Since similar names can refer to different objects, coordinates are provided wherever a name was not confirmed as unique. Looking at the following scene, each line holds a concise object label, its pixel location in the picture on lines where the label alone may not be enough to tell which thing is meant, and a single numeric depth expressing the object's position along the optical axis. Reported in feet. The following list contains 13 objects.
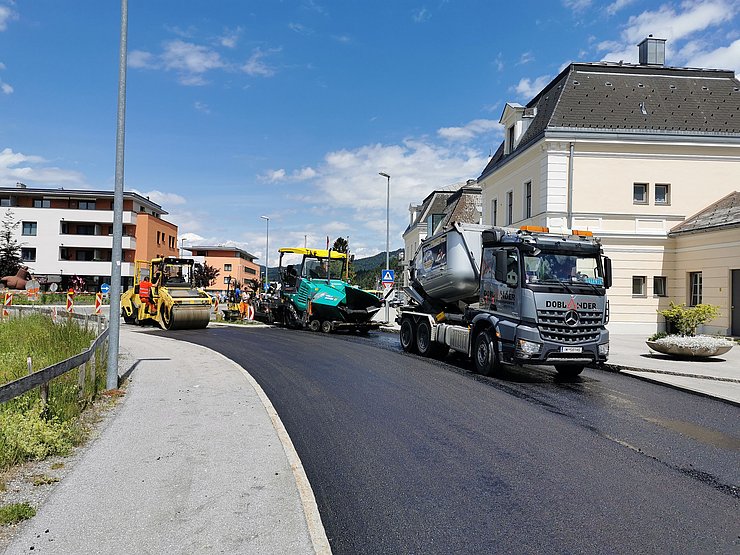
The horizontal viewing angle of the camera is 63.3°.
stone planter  48.03
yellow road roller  78.18
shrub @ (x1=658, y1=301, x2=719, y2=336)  52.31
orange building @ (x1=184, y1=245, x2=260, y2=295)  338.95
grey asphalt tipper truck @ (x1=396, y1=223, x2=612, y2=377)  37.76
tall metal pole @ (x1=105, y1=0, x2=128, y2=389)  32.30
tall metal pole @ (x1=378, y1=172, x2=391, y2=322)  101.81
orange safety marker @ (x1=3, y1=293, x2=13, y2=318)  71.02
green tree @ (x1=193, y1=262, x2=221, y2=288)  253.85
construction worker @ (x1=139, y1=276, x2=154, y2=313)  82.48
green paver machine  75.20
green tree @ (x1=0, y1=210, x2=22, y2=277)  155.22
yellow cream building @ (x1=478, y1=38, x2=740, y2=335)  75.82
